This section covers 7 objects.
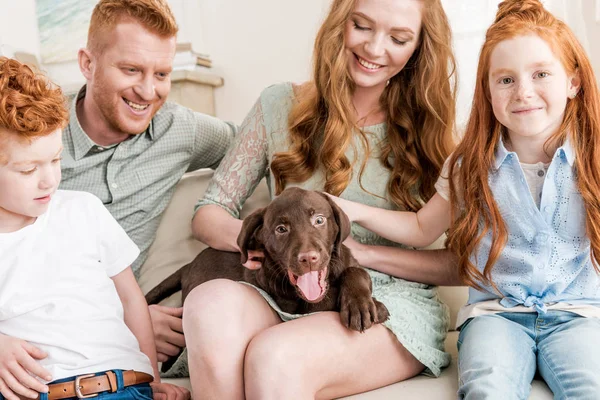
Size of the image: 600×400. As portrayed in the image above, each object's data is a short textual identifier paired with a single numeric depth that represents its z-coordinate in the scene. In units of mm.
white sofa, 2227
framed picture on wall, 4215
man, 2236
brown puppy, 1611
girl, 1672
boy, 1538
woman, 1707
